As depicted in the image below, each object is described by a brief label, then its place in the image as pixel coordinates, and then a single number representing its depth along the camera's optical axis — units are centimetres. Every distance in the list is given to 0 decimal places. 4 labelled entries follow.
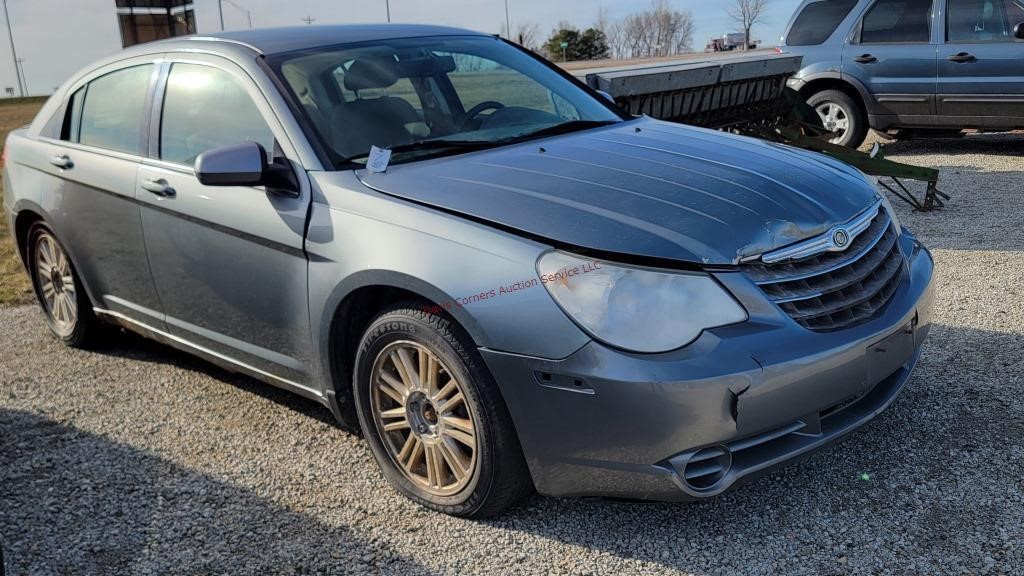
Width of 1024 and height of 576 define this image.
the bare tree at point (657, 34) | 8856
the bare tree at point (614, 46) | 8819
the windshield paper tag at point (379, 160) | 342
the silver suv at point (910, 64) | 1000
